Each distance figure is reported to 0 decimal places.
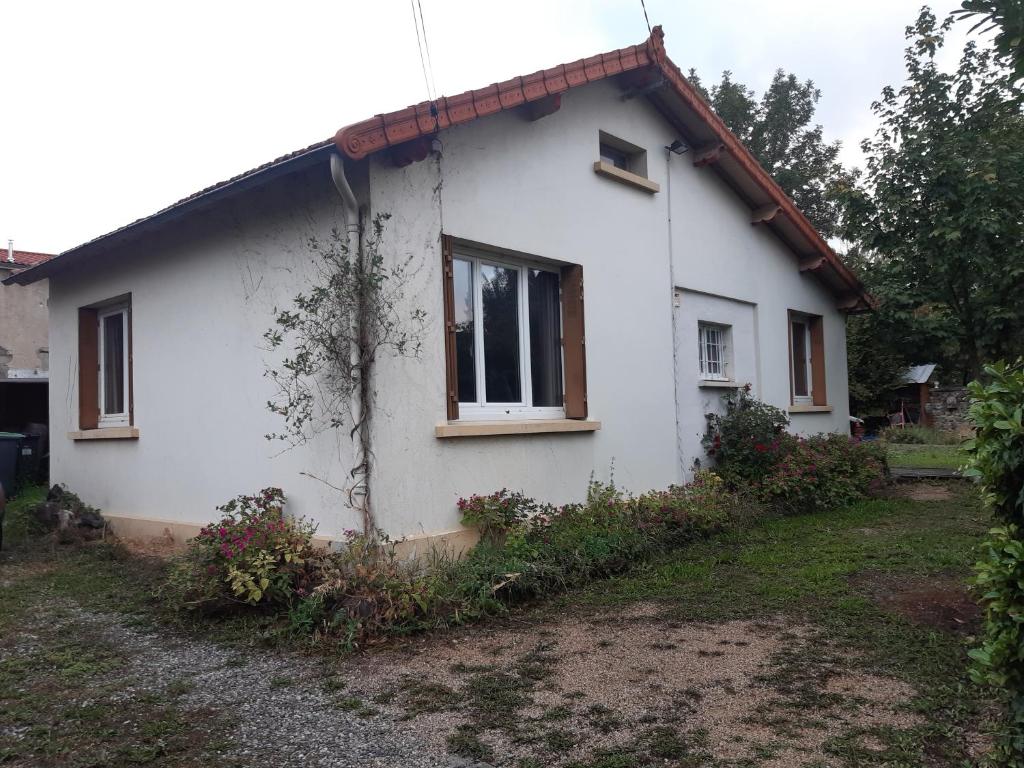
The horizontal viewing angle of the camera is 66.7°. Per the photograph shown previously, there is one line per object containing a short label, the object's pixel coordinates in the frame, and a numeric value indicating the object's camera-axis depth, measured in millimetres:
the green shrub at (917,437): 24109
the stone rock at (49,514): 8969
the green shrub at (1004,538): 2826
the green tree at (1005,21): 3760
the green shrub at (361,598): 5051
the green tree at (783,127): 30812
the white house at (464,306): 6180
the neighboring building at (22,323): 19484
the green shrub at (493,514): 6414
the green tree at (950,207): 11250
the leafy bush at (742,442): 9984
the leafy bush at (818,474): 9820
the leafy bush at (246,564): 5438
